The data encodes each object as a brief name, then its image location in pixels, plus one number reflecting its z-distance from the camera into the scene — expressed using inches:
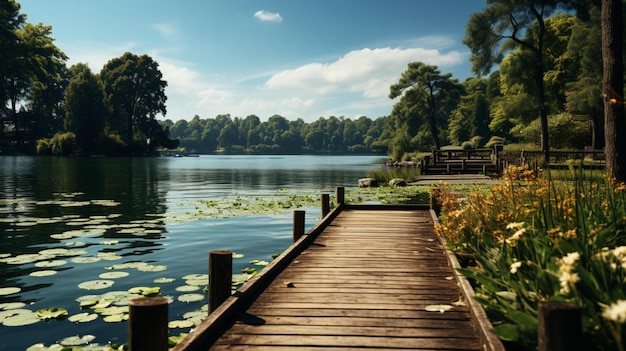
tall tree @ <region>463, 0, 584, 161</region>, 1390.3
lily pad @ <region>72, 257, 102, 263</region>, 356.5
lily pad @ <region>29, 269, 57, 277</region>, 320.5
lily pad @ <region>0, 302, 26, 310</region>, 254.6
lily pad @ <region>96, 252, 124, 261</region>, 372.4
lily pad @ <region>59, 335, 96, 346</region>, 204.1
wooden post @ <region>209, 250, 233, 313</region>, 198.2
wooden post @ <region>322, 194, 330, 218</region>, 472.7
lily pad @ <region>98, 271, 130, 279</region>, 313.7
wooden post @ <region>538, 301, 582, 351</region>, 98.0
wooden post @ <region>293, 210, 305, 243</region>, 360.2
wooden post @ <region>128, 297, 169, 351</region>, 129.0
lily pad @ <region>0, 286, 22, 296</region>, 276.7
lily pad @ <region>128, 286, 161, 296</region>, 269.0
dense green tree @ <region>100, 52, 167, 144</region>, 3257.9
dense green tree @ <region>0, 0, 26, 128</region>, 2375.7
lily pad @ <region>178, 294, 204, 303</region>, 266.3
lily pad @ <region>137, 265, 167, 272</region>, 335.6
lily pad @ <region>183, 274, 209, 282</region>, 314.1
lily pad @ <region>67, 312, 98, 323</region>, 231.9
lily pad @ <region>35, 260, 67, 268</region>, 347.3
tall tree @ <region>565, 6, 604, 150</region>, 1339.8
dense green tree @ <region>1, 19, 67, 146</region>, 2411.4
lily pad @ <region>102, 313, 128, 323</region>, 225.3
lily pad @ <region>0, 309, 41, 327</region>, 228.1
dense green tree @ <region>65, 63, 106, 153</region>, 2810.0
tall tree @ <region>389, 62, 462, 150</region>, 2578.7
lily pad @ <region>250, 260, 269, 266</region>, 365.7
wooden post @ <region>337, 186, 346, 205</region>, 532.7
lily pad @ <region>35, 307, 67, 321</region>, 235.0
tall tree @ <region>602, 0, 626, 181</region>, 394.3
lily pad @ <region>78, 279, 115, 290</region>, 285.0
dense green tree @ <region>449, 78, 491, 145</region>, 3090.6
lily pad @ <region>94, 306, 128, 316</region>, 236.1
